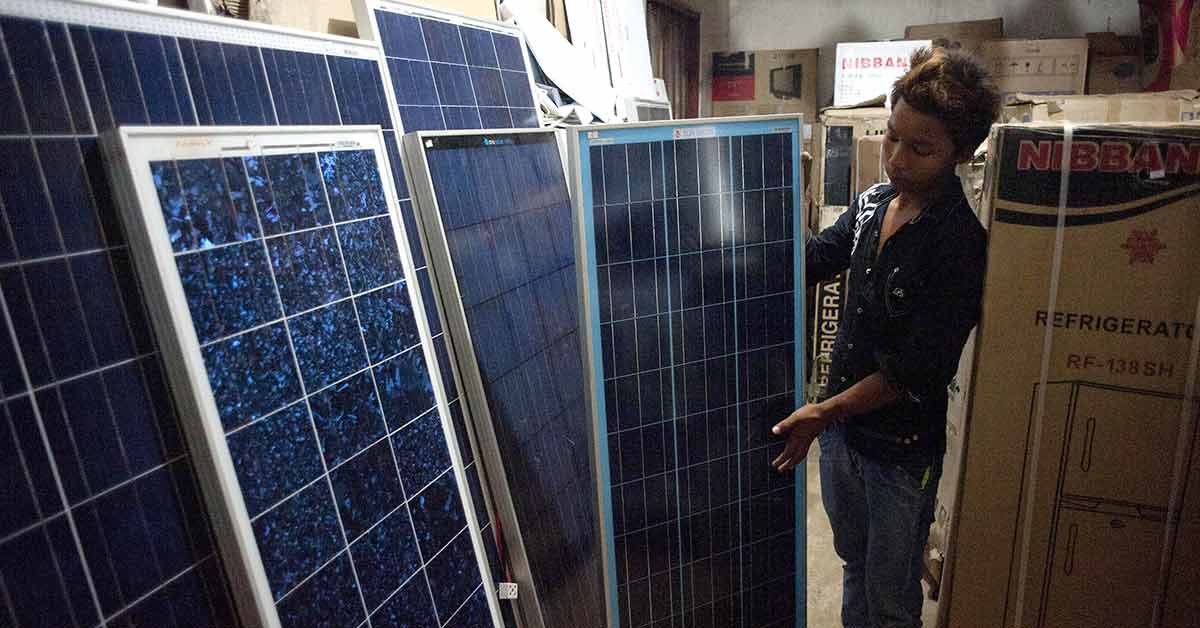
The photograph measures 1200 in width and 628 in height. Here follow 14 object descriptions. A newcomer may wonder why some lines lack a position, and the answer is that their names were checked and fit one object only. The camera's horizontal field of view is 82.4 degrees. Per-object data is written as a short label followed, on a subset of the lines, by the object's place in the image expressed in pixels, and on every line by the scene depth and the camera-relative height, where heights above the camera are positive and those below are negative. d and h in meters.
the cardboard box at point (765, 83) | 5.83 +0.39
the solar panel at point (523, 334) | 1.70 -0.48
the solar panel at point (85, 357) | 0.92 -0.23
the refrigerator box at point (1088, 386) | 1.51 -0.65
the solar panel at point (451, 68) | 1.76 +0.25
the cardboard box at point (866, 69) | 5.00 +0.36
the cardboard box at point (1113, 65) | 4.80 +0.21
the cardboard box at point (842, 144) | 3.73 -0.12
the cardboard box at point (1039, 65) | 4.74 +0.26
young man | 1.52 -0.49
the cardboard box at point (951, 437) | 2.48 -1.22
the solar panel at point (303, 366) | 1.06 -0.33
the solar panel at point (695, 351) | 1.55 -0.52
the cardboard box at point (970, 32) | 5.16 +0.57
